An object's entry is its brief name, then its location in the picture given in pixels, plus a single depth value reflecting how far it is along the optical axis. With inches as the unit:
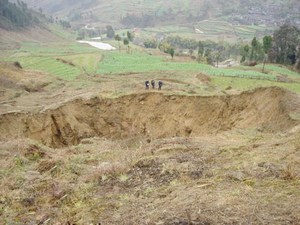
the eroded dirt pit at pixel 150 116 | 787.2
